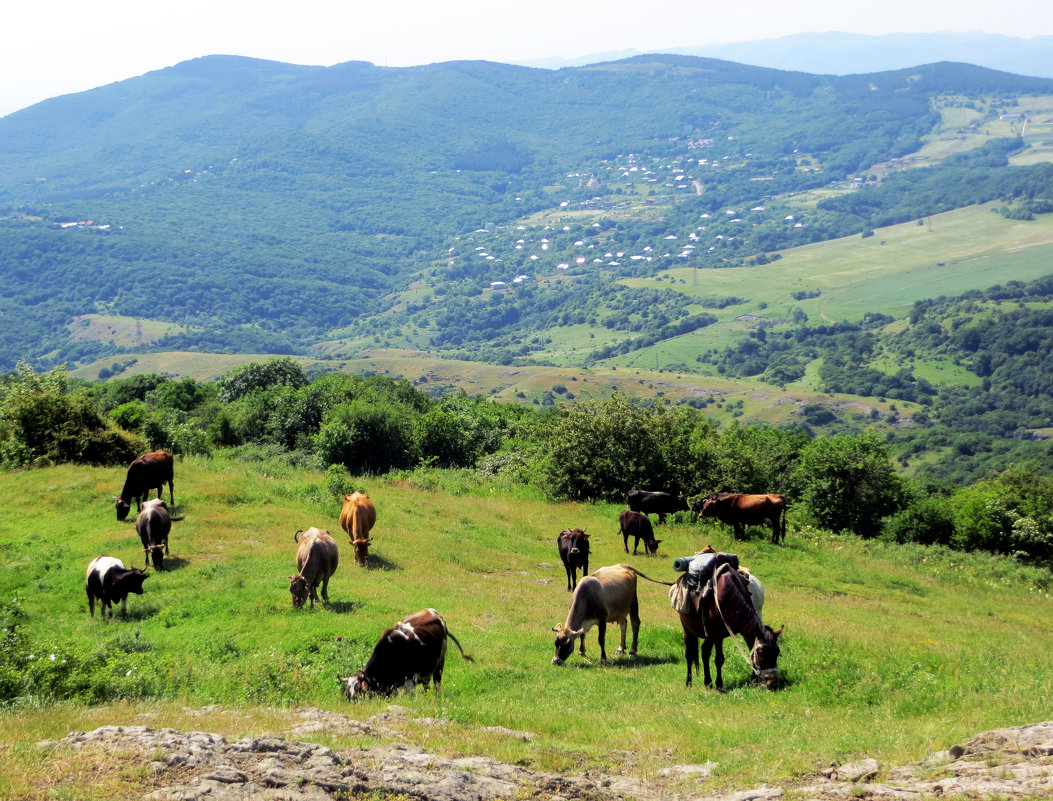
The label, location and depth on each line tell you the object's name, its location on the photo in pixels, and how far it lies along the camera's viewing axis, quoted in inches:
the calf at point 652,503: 1306.6
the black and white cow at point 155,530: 848.3
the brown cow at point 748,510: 1285.7
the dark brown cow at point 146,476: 1037.2
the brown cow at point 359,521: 933.8
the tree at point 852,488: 1579.7
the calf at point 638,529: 1129.4
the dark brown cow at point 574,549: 903.1
